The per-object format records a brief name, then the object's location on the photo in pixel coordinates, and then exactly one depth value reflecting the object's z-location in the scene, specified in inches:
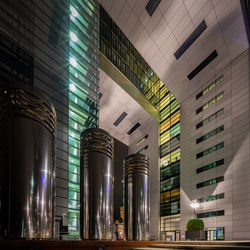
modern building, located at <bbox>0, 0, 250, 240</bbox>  381.4
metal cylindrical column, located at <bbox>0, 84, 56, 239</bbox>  95.0
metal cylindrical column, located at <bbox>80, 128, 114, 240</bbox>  140.7
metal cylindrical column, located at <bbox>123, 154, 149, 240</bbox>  202.4
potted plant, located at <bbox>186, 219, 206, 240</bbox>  654.7
